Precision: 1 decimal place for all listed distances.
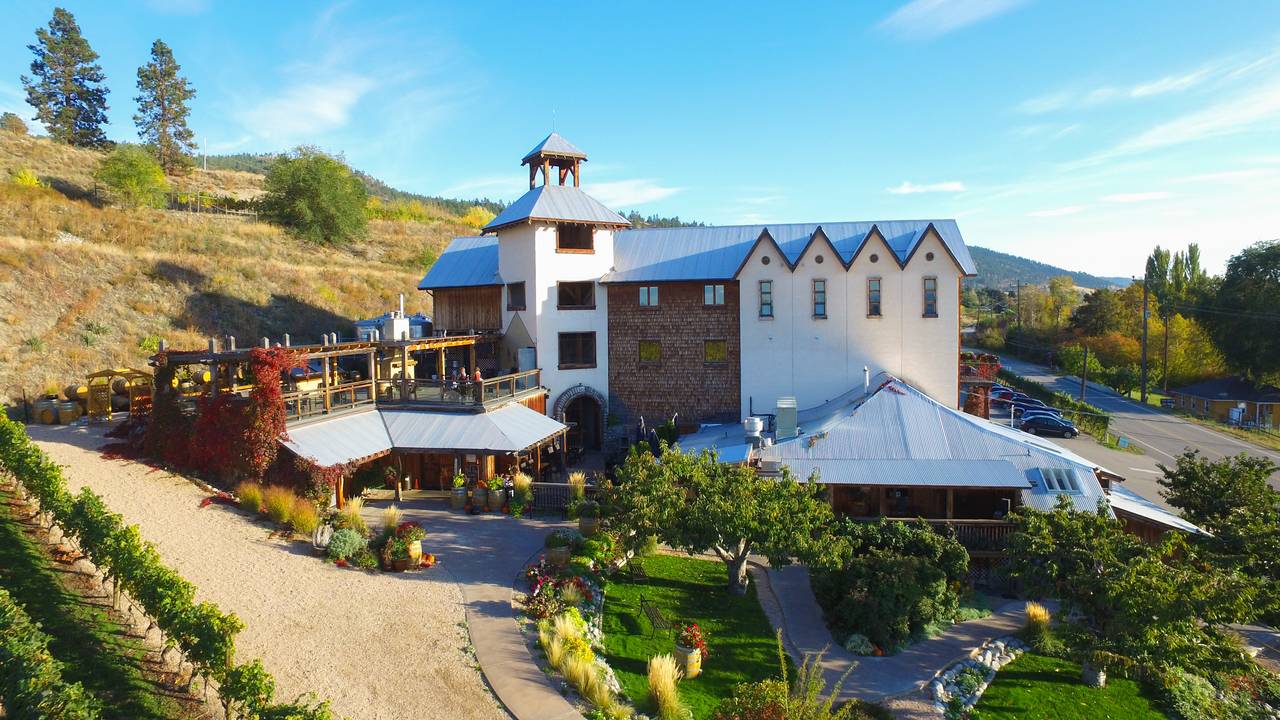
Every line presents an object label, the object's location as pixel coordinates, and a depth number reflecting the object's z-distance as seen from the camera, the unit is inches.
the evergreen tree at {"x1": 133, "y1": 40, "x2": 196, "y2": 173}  2662.4
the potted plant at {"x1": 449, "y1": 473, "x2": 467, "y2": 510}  869.2
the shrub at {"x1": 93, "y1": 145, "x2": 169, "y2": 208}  1936.5
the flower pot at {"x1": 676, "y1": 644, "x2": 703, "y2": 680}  529.7
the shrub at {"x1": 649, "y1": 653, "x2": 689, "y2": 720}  453.7
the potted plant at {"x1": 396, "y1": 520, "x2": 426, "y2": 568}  652.7
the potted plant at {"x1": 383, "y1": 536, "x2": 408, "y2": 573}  647.1
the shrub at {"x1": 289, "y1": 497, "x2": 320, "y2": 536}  705.6
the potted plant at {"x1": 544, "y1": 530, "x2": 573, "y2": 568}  665.6
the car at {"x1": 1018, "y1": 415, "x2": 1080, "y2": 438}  1517.0
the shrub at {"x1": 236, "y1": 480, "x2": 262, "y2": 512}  738.8
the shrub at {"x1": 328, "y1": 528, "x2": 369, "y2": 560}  652.7
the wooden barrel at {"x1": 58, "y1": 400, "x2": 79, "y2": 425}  1083.3
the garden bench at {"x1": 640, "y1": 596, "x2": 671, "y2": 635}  600.1
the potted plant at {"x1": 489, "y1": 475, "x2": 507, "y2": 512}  860.0
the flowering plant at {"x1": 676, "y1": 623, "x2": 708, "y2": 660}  538.9
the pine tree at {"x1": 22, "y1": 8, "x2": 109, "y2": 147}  2519.7
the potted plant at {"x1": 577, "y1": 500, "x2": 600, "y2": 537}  753.6
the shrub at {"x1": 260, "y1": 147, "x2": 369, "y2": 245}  2271.2
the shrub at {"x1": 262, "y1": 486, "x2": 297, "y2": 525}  716.0
